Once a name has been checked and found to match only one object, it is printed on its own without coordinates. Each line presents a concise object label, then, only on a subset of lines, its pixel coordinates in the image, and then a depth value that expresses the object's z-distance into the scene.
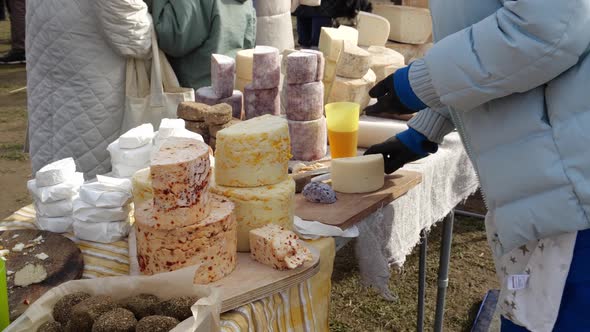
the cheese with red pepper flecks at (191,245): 1.48
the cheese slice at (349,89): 2.77
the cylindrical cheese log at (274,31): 4.26
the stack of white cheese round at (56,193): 1.76
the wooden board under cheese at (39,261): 1.50
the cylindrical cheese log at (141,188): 1.69
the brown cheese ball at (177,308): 1.28
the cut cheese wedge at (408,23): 4.49
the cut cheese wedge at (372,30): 3.83
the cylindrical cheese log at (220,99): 2.44
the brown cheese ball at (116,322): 1.20
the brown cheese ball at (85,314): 1.23
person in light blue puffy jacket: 1.48
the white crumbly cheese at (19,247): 1.70
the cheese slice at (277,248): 1.61
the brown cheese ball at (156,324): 1.20
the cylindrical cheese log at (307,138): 2.45
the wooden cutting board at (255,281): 1.50
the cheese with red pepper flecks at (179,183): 1.42
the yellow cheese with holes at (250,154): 1.71
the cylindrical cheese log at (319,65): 2.45
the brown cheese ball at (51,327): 1.25
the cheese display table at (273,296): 1.52
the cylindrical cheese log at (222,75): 2.43
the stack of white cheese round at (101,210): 1.73
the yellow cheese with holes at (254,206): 1.70
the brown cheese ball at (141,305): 1.29
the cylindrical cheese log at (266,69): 2.42
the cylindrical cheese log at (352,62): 2.75
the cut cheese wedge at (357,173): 2.18
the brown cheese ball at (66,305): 1.28
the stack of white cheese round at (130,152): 1.95
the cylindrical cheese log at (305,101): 2.40
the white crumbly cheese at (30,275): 1.55
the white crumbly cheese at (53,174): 1.75
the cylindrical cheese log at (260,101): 2.50
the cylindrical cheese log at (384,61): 3.18
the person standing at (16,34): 8.06
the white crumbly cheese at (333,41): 2.79
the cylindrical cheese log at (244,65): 2.68
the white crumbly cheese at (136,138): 1.97
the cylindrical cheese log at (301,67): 2.37
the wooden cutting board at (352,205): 1.99
